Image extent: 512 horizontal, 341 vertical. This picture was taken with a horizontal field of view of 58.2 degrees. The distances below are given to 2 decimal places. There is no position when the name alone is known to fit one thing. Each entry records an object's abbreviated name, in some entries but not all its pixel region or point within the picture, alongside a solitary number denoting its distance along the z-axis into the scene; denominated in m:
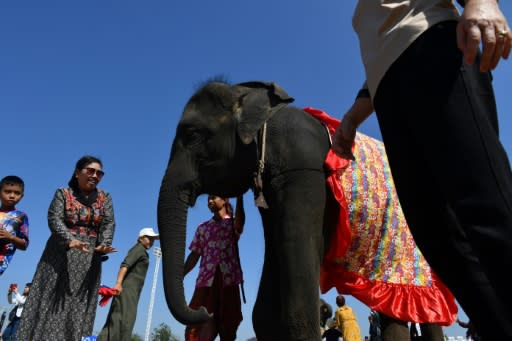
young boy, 4.87
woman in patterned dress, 4.34
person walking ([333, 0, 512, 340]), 1.04
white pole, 29.98
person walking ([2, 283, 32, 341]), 9.33
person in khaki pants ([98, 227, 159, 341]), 6.56
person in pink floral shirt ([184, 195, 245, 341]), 4.52
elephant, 2.52
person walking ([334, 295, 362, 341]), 8.49
